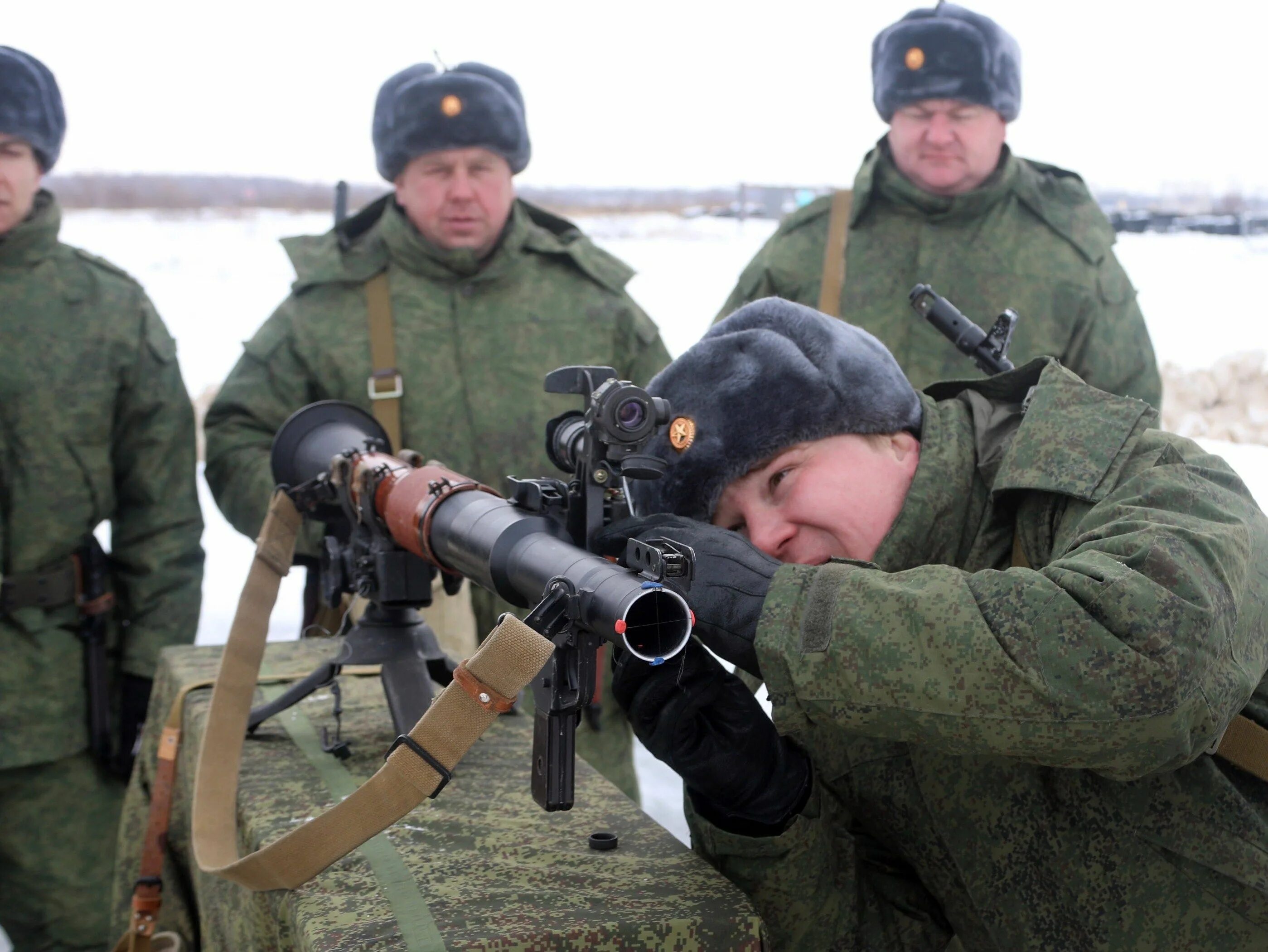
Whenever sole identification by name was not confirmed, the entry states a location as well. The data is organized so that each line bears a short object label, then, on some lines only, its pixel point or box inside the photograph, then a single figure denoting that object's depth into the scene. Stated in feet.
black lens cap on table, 5.79
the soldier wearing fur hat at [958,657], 4.72
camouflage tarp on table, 4.99
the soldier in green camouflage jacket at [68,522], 10.83
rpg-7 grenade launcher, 4.69
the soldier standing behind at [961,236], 12.08
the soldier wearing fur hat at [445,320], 11.36
